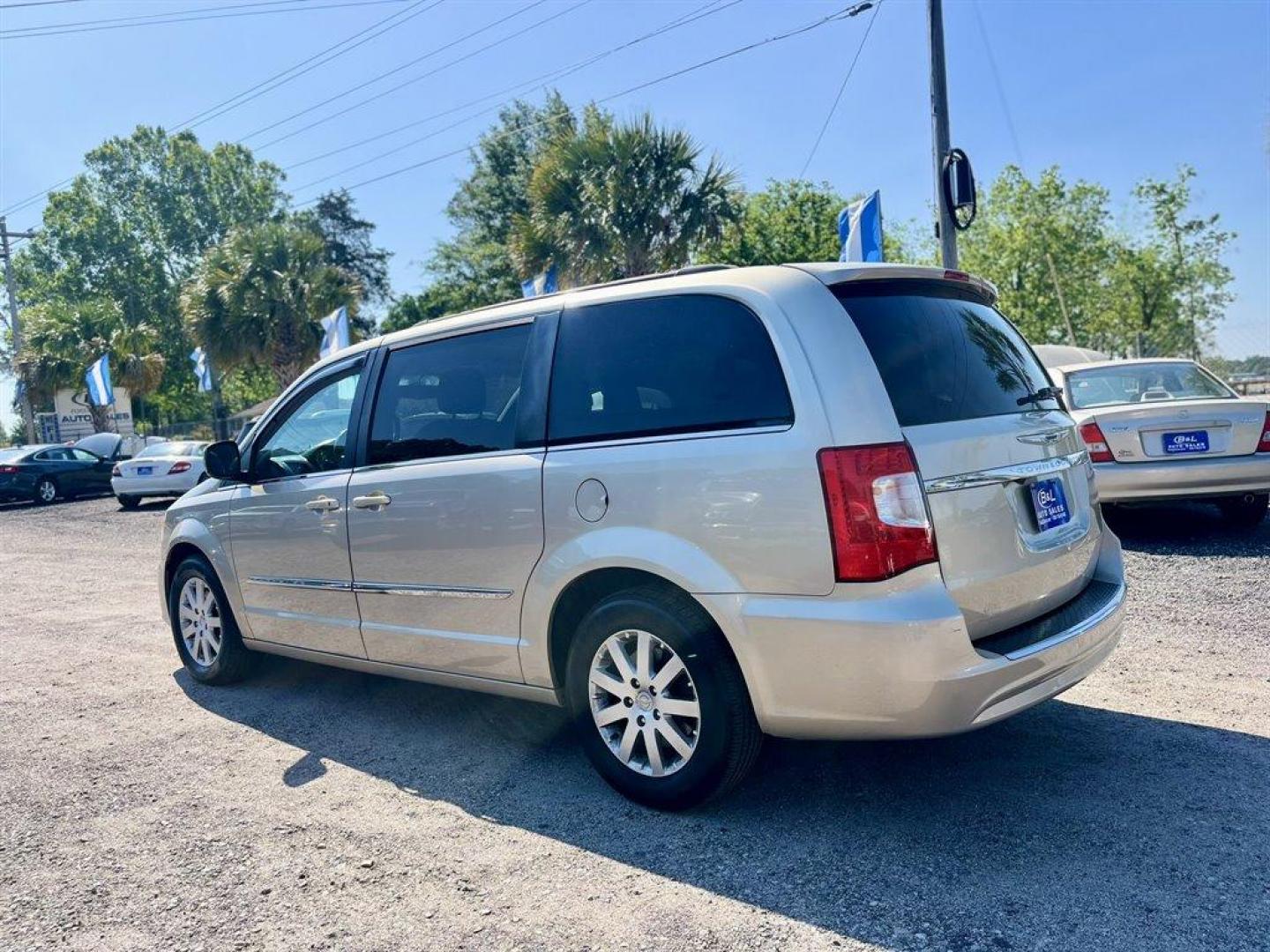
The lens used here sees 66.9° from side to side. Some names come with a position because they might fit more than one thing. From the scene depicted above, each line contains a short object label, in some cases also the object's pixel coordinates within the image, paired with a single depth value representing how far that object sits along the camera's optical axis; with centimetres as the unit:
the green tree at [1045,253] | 3894
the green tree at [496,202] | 4019
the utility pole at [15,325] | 3578
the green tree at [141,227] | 5291
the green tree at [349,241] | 5300
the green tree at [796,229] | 3441
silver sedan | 723
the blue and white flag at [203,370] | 2966
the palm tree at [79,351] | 3675
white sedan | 1830
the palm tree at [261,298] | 2553
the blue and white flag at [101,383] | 2812
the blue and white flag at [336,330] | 1964
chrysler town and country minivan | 288
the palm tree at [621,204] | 1866
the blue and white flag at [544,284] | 1944
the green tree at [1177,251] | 3991
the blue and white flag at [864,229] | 1223
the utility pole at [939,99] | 1206
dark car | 2145
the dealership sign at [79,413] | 3828
